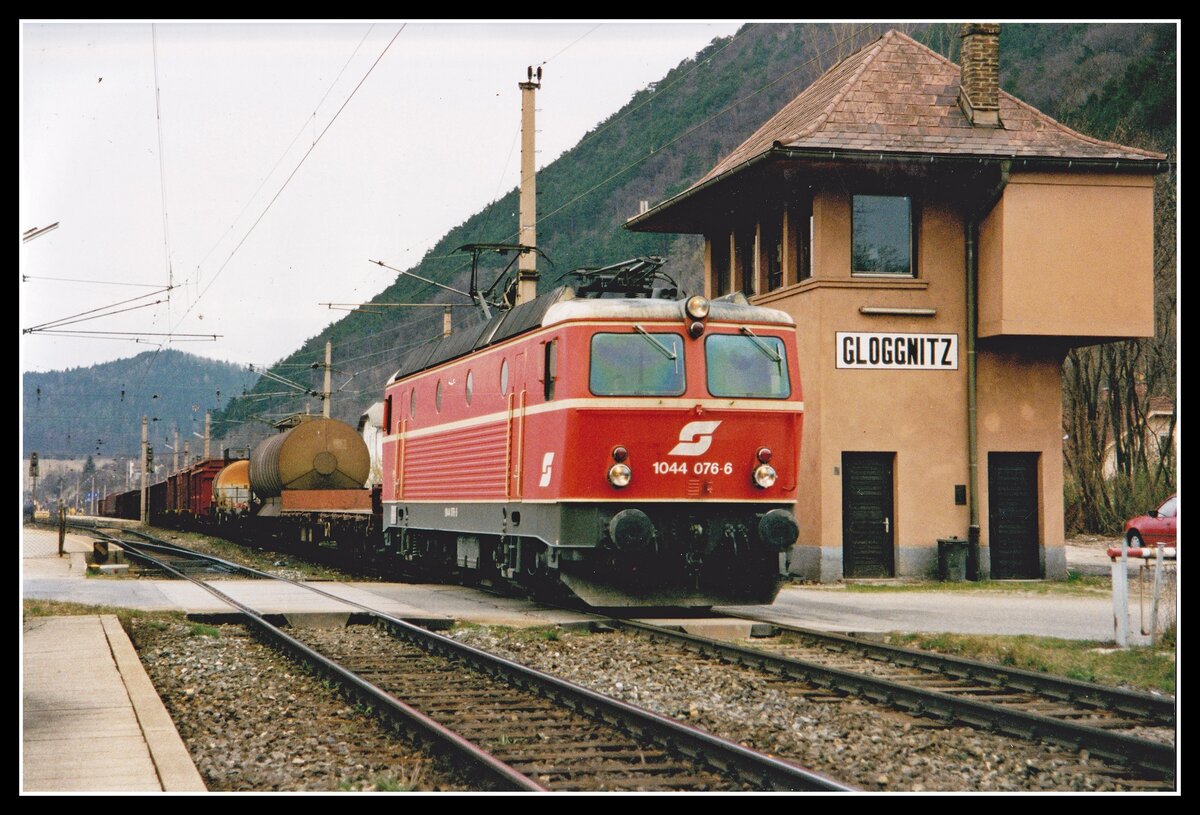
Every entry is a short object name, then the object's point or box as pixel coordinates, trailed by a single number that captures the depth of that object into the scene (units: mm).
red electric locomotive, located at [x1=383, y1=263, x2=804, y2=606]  13922
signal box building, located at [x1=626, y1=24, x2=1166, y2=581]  21719
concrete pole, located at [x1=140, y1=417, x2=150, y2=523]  66062
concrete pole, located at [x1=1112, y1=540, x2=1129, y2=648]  12625
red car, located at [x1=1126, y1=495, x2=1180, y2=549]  26934
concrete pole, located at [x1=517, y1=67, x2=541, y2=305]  21766
